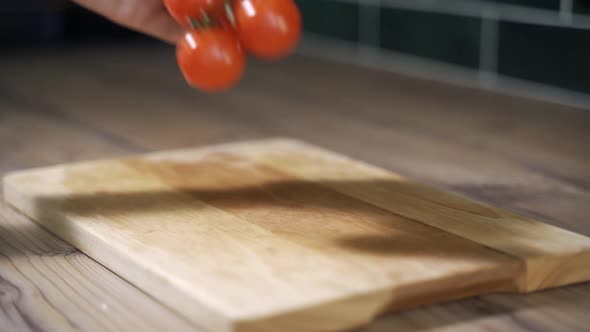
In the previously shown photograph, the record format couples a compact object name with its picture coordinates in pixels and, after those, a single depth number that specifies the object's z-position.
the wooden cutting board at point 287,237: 0.67
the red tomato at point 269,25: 0.76
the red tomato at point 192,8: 0.78
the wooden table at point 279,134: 0.70
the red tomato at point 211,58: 0.78
